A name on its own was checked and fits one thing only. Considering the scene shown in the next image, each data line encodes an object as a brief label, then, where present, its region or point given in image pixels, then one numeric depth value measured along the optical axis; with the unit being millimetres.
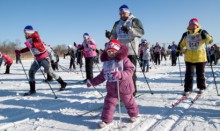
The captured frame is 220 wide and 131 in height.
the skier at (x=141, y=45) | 16097
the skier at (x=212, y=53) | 21000
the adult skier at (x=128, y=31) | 5801
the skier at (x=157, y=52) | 20819
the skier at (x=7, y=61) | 15180
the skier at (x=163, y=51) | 29145
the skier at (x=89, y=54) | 9688
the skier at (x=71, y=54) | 17619
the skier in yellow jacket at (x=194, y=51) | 6254
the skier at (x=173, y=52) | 20453
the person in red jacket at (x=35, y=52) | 7035
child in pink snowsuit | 4188
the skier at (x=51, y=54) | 10484
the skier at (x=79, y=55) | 17003
